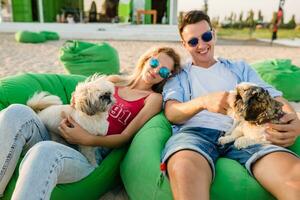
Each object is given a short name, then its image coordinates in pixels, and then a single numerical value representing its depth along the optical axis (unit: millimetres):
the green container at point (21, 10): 19703
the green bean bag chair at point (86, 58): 6817
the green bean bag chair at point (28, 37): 13570
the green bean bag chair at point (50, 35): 14800
